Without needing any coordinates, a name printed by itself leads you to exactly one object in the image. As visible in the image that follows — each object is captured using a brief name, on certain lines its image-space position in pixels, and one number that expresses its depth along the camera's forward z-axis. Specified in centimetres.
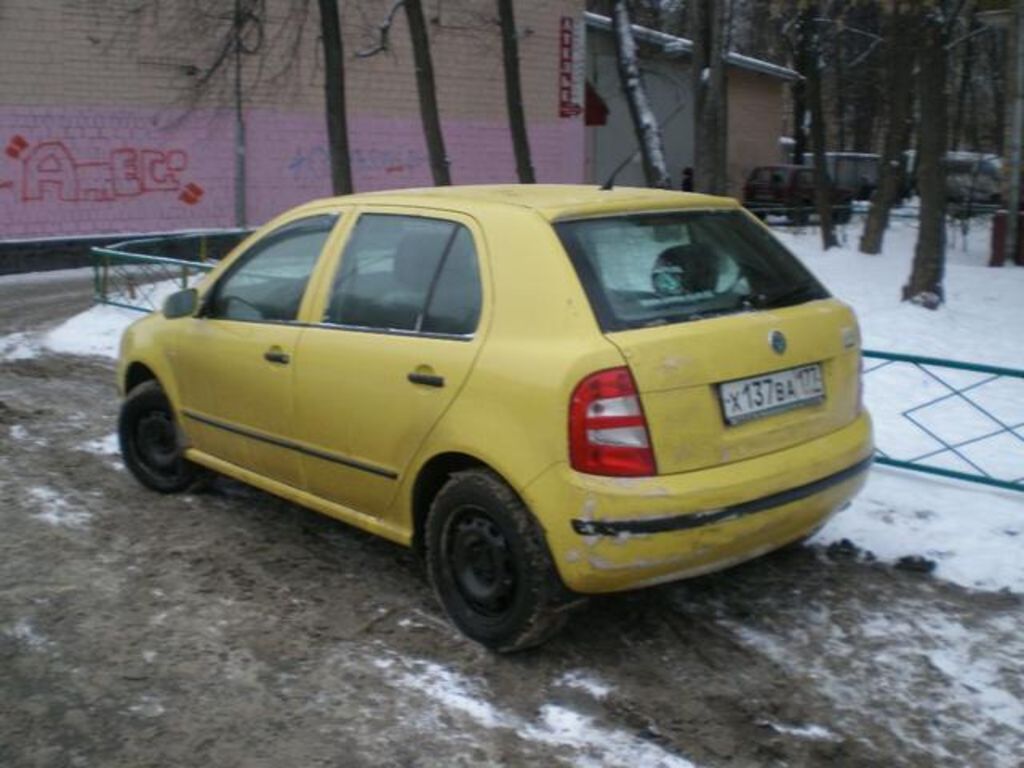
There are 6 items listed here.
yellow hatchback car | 371
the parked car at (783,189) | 2998
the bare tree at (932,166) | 1179
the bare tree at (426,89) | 1508
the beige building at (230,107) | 1816
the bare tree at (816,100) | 1839
